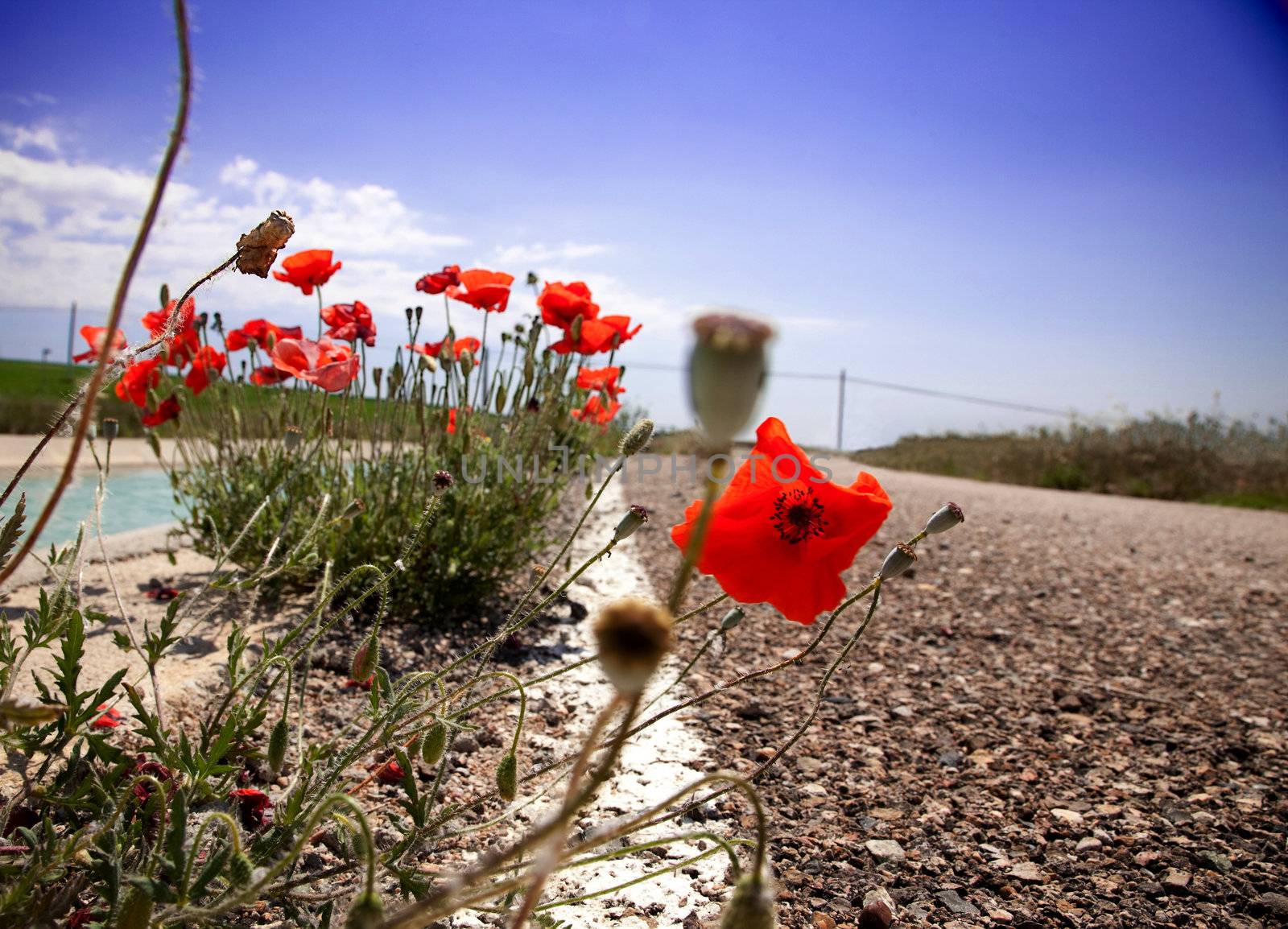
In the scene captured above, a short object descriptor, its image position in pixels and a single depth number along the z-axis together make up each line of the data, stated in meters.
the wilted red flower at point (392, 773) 0.31
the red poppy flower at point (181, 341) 0.49
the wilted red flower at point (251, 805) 0.29
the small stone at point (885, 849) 0.32
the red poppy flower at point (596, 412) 0.72
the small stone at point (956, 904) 0.29
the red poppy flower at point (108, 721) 0.31
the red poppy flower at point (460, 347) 0.58
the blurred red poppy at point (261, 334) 0.49
